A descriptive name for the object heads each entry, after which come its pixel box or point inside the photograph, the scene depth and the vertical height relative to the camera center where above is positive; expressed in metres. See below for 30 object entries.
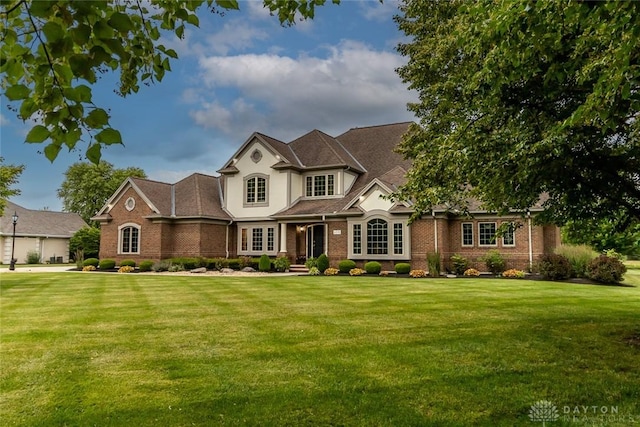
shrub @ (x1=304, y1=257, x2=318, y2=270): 24.56 -0.97
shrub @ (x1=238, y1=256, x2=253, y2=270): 27.05 -0.99
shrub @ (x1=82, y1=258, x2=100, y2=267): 29.62 -1.03
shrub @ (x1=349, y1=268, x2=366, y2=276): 22.55 -1.35
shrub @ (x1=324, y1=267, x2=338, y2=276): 23.00 -1.37
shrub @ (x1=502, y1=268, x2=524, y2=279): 20.24 -1.34
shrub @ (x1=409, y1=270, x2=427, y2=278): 21.36 -1.36
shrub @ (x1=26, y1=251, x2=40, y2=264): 41.50 -1.04
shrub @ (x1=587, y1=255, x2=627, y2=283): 17.84 -1.04
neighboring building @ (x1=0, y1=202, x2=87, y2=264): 40.50 +1.25
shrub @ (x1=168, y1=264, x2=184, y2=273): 26.56 -1.30
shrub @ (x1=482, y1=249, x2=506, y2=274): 21.78 -0.85
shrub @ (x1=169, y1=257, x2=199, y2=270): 26.83 -0.96
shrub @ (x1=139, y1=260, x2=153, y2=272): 27.11 -1.19
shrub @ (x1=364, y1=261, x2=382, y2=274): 22.80 -1.11
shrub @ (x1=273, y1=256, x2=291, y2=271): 25.72 -1.01
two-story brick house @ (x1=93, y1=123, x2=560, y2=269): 24.73 +2.47
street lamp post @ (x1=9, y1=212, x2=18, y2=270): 29.18 -1.19
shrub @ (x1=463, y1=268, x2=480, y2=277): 21.32 -1.31
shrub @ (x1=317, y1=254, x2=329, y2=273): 23.89 -0.95
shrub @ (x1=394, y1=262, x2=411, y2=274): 22.49 -1.16
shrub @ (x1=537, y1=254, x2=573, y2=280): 19.02 -1.01
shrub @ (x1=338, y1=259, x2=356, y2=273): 23.50 -1.09
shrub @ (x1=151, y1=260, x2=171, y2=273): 26.93 -1.20
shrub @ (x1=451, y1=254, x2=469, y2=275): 22.31 -0.96
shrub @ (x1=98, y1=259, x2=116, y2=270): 28.69 -1.12
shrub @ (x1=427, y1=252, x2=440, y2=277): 21.44 -0.92
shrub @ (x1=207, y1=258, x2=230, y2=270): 26.81 -1.04
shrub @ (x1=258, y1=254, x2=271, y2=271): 25.84 -1.03
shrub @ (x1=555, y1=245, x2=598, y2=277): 19.44 -0.52
